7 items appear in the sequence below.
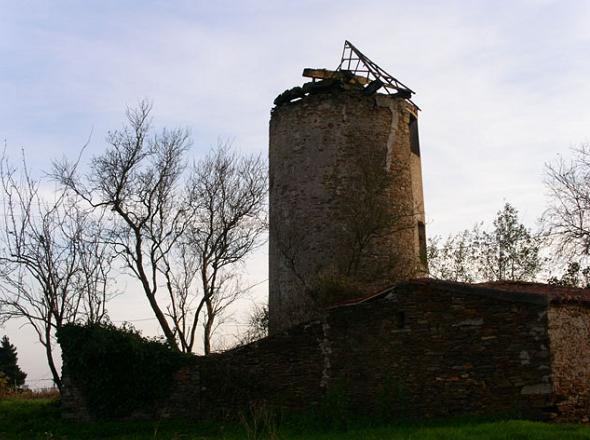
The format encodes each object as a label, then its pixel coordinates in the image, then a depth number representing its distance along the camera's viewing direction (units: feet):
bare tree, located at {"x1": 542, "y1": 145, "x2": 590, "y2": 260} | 73.67
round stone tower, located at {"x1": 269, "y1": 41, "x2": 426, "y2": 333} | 57.26
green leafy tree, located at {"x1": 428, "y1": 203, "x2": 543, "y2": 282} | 79.00
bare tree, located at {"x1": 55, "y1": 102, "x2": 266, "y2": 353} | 65.00
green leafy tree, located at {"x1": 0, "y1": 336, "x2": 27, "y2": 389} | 127.83
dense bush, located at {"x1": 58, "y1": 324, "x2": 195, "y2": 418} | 48.91
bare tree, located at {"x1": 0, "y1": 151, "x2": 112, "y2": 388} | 62.54
